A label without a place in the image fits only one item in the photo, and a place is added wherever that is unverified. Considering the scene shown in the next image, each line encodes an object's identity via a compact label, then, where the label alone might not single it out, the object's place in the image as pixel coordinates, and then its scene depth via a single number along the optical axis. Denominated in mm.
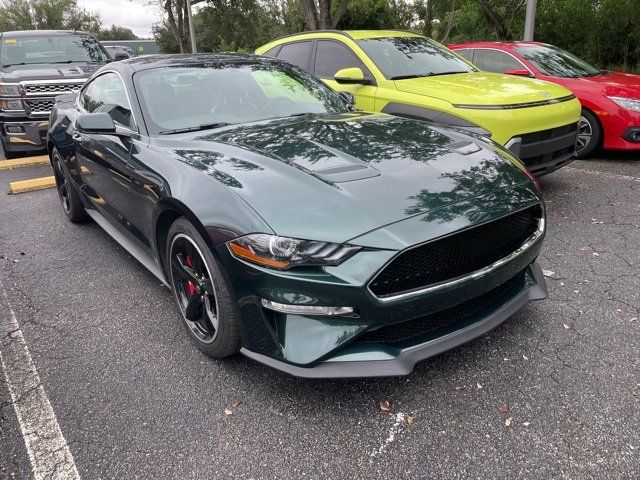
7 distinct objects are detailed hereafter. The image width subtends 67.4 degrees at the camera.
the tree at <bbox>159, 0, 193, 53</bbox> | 29828
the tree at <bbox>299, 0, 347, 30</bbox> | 14953
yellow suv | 4234
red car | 5957
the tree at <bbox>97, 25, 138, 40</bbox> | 69025
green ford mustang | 1968
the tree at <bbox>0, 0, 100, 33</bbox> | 48719
